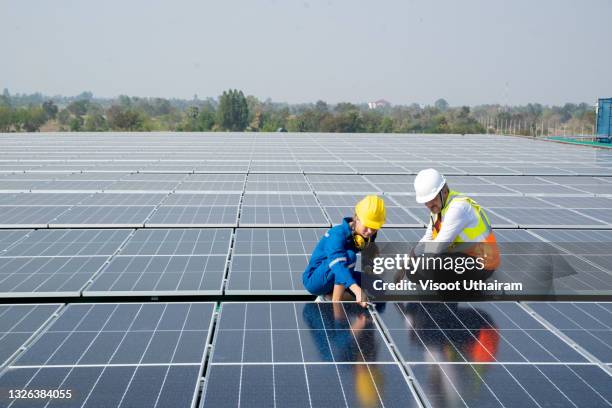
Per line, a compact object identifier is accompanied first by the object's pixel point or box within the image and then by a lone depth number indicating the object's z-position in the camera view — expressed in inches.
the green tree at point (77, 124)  3374.0
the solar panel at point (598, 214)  495.5
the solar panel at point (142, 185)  632.4
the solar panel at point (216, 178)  705.0
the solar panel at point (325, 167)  800.9
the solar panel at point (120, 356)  191.2
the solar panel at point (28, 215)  450.0
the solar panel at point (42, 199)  538.8
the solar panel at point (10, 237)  389.4
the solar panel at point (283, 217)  458.0
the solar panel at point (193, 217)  453.7
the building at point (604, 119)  1439.5
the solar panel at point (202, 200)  540.1
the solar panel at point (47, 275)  298.2
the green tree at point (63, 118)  4328.2
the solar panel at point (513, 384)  189.2
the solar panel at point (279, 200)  540.7
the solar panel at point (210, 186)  623.2
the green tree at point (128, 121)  2923.2
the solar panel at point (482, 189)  634.2
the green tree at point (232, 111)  4229.8
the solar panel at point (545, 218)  471.5
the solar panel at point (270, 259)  307.0
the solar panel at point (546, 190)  636.1
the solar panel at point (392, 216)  465.1
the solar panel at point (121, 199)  541.0
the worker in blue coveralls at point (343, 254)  271.1
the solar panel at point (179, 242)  374.6
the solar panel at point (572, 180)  728.3
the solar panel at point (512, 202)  556.2
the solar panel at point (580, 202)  563.2
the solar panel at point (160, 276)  298.2
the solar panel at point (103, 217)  450.9
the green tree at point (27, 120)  2721.5
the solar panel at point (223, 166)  803.4
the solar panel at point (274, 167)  801.6
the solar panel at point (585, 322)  234.4
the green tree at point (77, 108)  4958.2
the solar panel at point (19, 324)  226.7
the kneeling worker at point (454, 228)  276.8
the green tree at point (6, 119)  2561.5
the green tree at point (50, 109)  4047.5
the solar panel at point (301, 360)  190.2
